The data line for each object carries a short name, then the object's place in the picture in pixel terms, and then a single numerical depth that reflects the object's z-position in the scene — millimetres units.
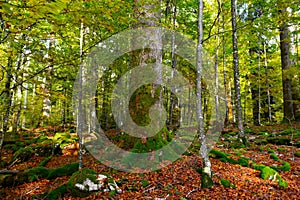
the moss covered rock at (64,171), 5695
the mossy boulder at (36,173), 5711
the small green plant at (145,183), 4469
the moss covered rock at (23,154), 8138
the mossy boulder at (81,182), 4229
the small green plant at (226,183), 4430
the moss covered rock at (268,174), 4934
